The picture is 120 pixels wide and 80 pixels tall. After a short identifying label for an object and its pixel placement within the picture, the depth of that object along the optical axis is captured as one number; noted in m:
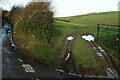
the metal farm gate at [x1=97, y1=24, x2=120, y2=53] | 9.98
